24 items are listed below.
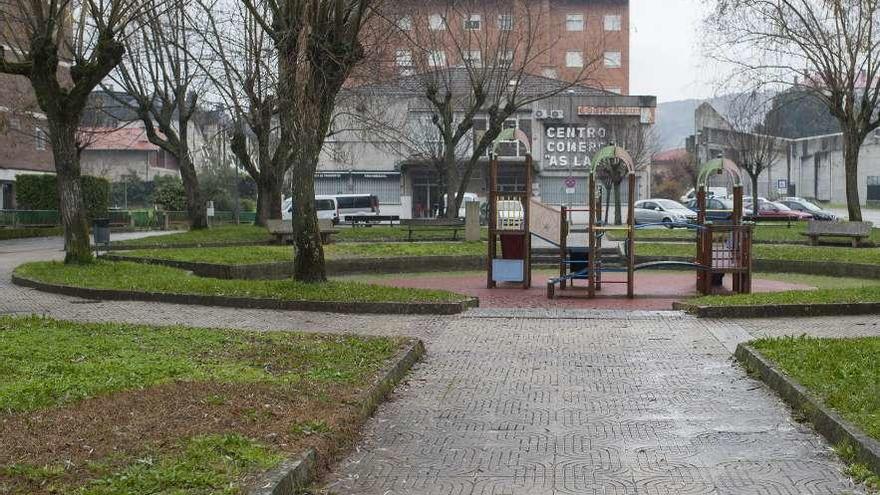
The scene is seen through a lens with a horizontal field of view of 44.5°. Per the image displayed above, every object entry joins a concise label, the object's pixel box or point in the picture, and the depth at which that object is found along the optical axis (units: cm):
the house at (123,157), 7931
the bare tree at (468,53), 3541
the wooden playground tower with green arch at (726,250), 1858
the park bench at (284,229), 3241
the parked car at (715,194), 6302
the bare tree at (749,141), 5781
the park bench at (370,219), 4731
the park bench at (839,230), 3123
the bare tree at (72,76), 2066
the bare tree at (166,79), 3403
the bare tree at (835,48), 3322
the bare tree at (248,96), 3028
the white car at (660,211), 5168
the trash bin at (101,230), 2767
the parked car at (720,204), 5346
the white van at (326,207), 5659
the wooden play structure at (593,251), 1856
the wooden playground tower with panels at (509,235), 2052
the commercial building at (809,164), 7506
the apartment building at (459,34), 3281
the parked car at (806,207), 5476
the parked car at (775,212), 5403
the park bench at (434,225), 3572
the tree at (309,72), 1628
